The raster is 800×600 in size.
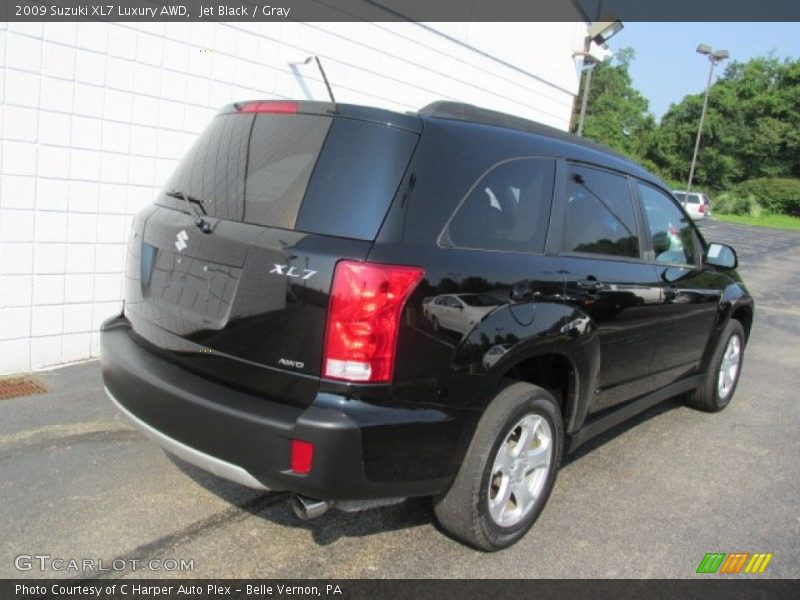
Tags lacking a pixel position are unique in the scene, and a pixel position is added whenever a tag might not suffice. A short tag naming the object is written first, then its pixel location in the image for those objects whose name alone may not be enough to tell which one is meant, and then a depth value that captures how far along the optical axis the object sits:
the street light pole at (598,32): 12.47
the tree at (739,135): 52.91
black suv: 2.32
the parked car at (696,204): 31.32
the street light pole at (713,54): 36.22
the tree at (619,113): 58.34
